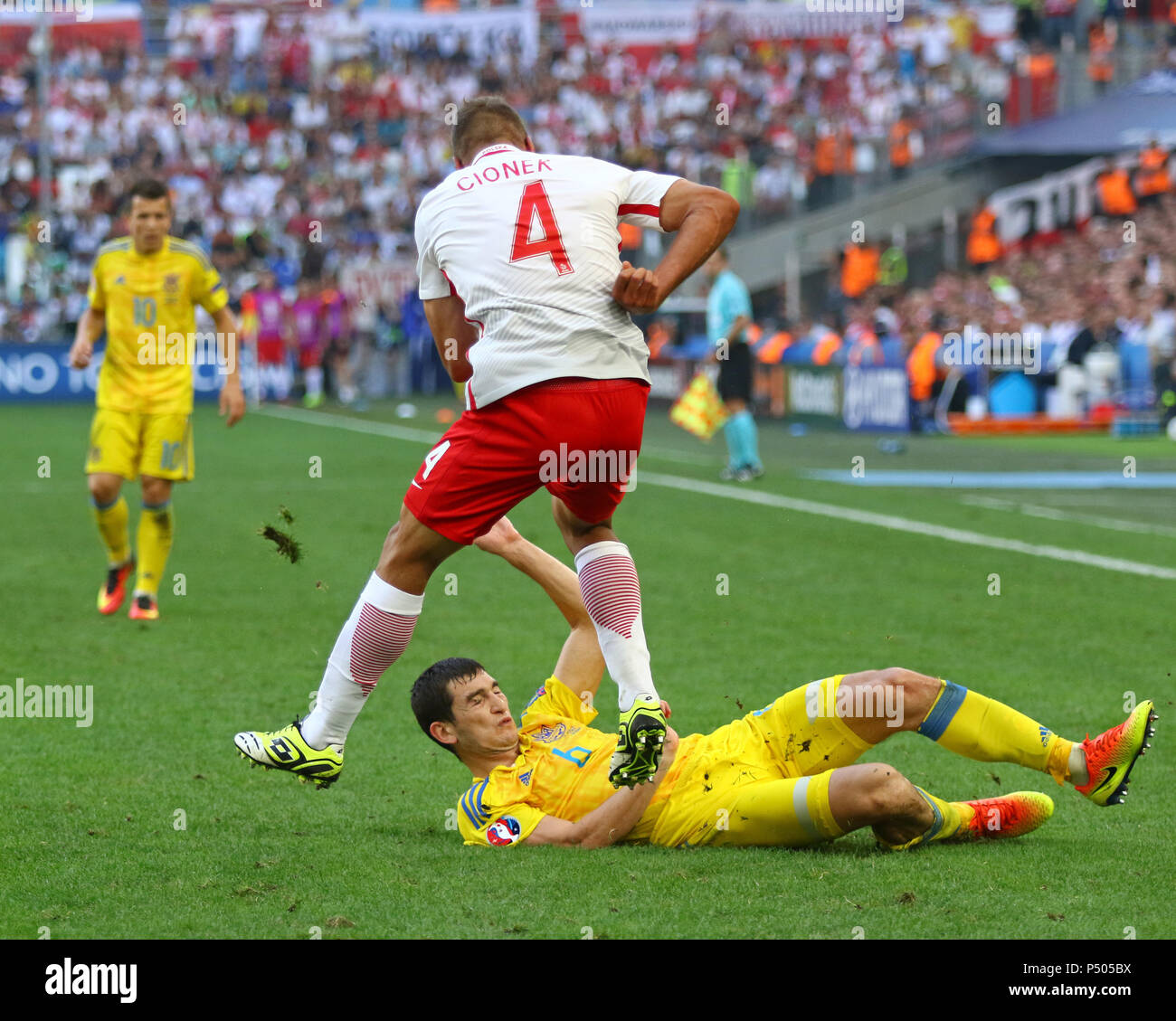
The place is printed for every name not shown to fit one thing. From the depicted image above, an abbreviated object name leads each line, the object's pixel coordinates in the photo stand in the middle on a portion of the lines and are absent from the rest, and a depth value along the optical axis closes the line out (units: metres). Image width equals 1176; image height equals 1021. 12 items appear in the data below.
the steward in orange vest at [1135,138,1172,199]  29.56
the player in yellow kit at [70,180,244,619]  9.56
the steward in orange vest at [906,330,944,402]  22.11
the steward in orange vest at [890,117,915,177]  31.14
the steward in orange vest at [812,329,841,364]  24.67
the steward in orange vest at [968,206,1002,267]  31.00
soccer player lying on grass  5.01
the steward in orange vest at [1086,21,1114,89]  30.97
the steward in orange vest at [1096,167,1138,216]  30.00
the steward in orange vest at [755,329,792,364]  25.64
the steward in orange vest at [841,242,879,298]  30.31
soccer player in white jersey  5.06
